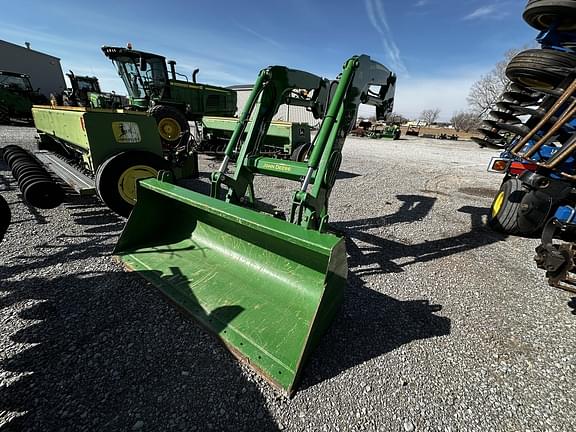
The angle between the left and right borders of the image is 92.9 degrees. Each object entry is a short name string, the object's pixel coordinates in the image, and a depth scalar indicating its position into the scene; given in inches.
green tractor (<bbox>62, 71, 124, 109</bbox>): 456.7
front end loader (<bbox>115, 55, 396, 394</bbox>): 71.7
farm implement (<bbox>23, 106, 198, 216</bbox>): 136.6
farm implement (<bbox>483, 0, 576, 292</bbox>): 104.5
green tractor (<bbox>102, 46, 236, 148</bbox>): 338.6
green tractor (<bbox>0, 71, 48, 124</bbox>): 554.9
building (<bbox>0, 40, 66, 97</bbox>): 1057.5
